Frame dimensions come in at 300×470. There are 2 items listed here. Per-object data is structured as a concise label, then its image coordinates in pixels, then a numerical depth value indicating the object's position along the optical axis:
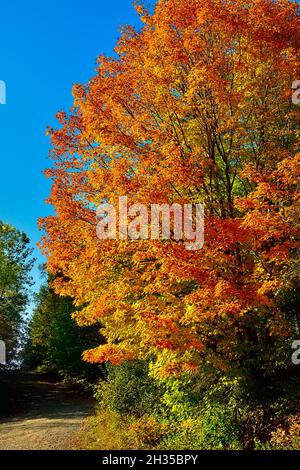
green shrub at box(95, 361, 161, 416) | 17.38
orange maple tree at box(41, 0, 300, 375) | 10.61
